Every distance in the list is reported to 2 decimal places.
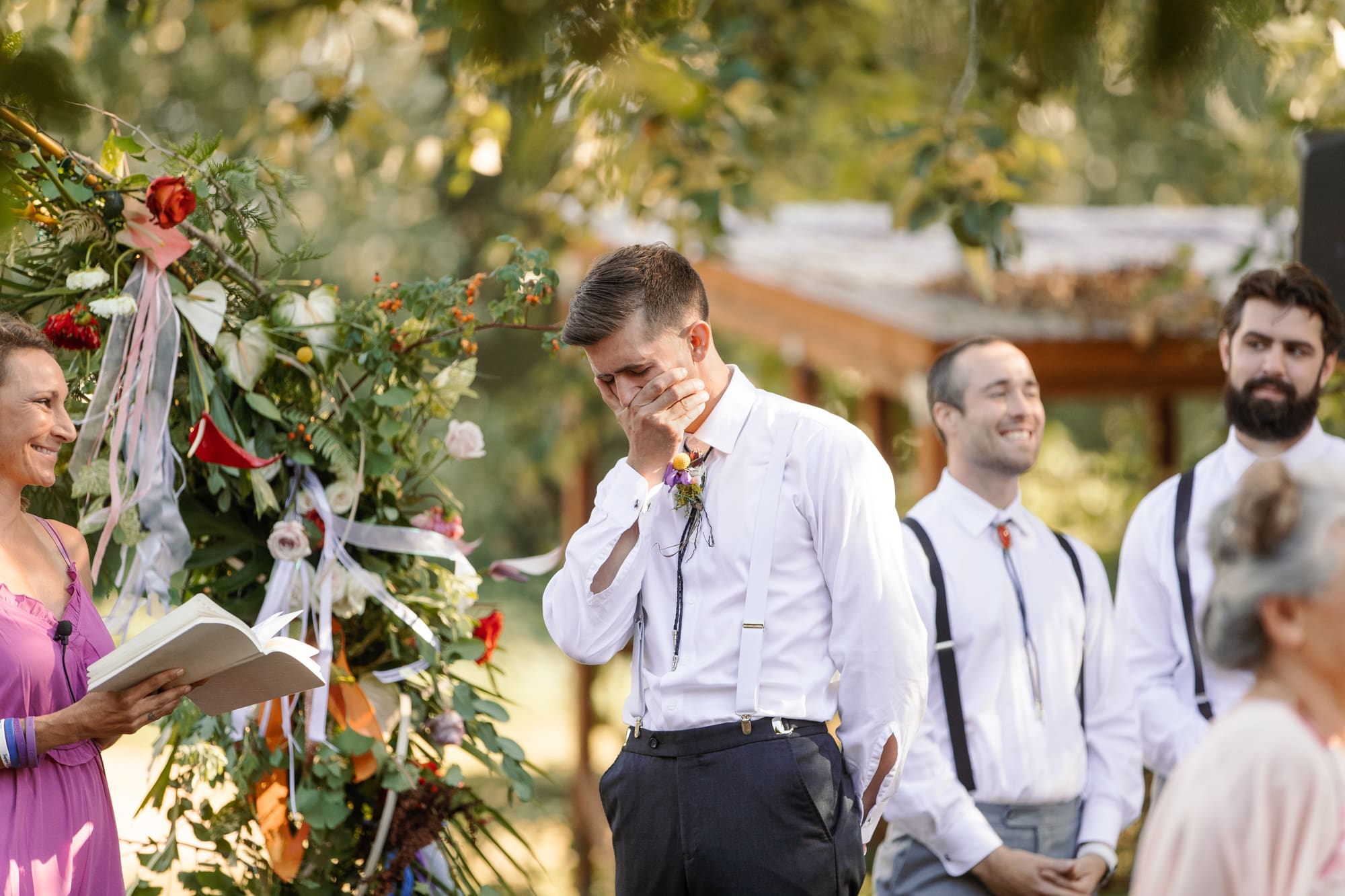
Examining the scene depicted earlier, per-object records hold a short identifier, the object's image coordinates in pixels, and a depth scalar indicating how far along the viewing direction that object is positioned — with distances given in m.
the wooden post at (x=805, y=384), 17.55
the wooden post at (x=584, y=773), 20.33
